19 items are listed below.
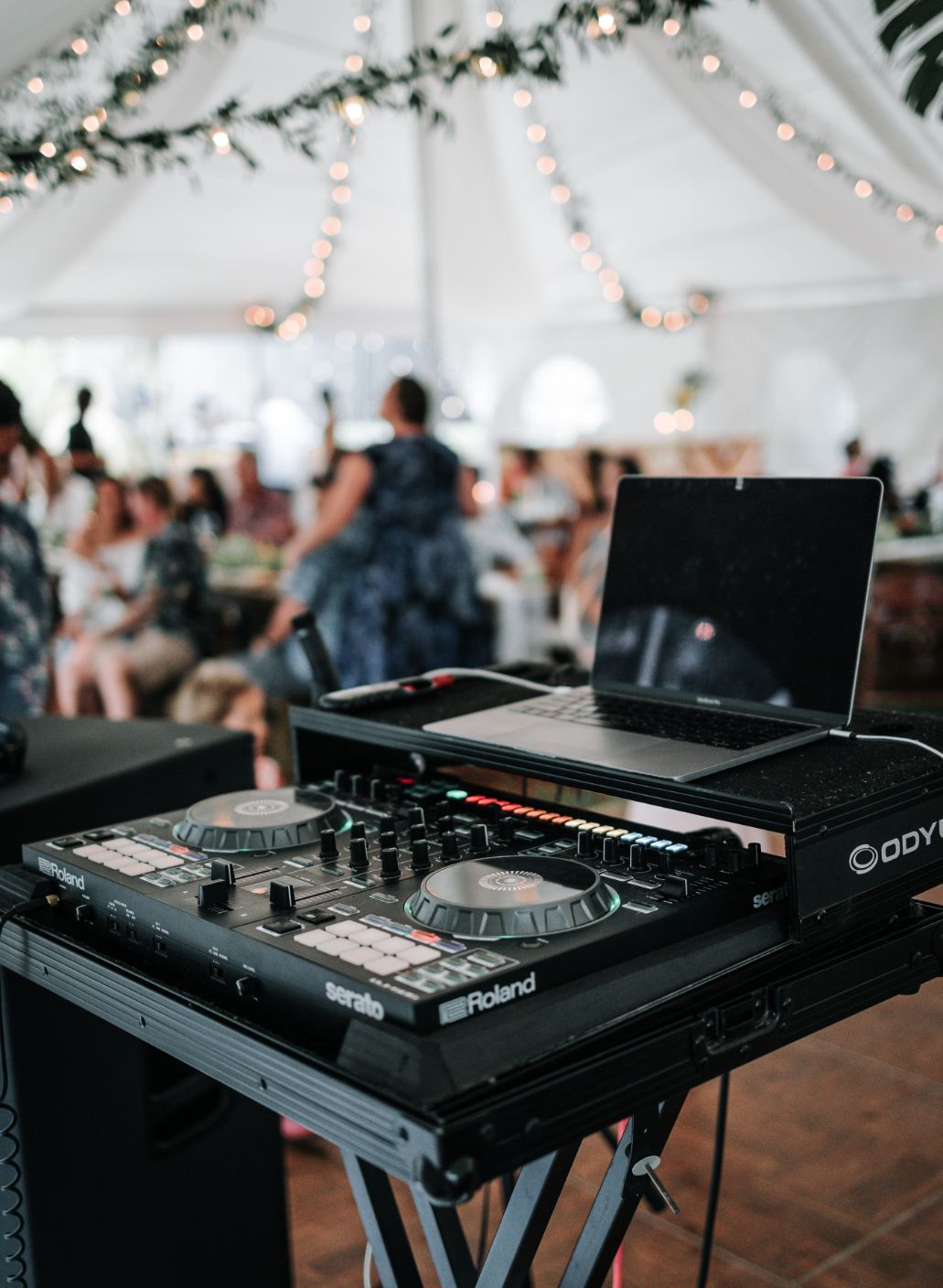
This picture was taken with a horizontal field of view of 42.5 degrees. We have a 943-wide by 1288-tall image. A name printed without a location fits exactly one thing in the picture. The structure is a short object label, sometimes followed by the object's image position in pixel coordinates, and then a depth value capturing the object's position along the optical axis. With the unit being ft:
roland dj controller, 2.64
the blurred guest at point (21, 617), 9.42
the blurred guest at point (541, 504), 16.92
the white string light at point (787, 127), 11.04
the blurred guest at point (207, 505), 14.56
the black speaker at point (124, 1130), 4.25
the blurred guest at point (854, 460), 19.60
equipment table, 2.41
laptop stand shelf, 2.96
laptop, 3.61
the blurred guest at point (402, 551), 12.32
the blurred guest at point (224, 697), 13.67
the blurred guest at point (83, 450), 13.61
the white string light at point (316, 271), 15.44
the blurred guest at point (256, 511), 15.29
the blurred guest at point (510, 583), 15.30
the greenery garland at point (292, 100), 7.57
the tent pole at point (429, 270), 15.70
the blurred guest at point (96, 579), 13.73
